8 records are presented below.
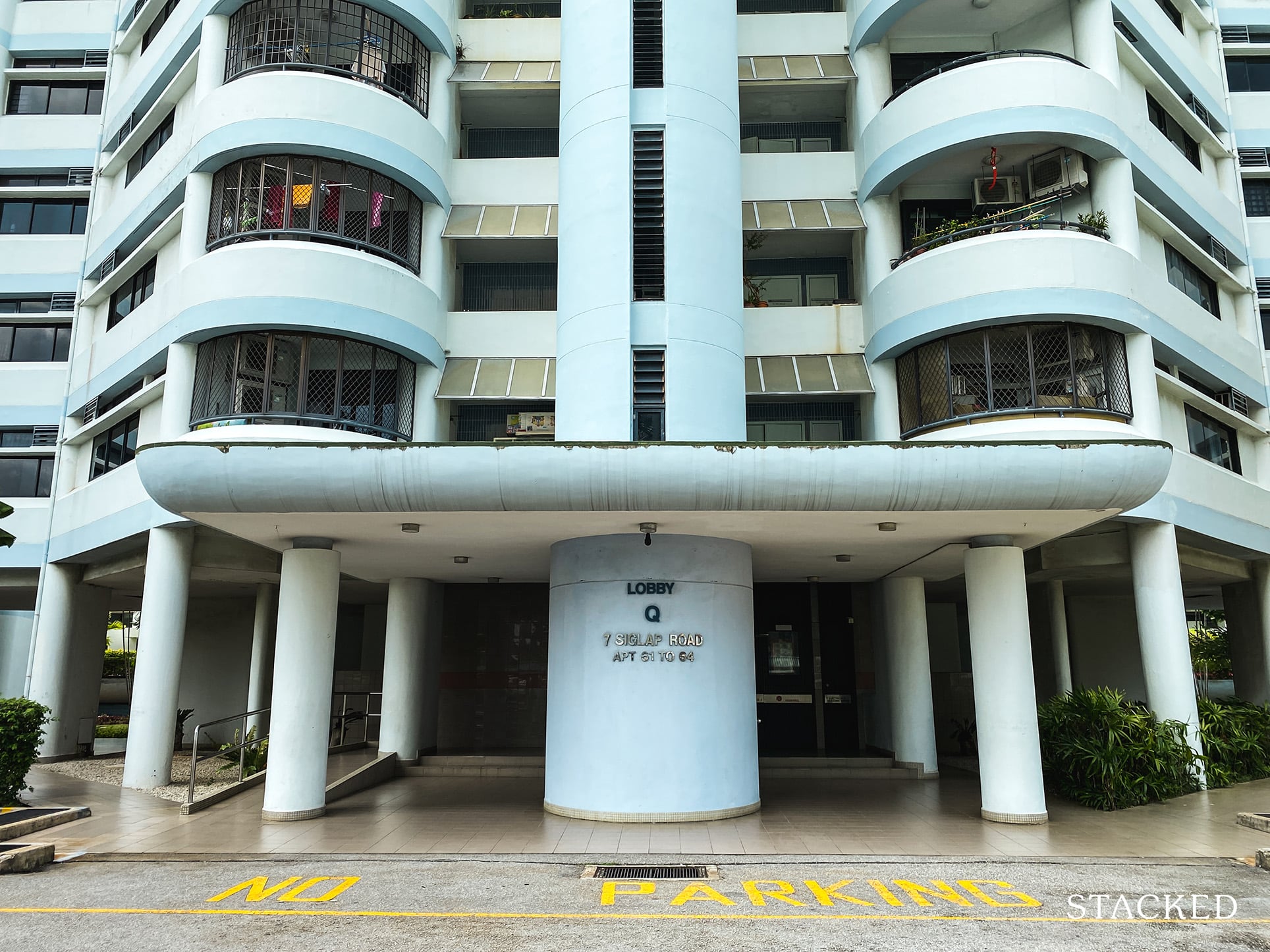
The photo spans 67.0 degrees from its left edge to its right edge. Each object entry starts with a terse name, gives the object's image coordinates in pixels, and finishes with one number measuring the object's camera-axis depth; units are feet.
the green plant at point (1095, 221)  57.31
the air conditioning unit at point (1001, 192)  61.21
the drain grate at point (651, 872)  32.91
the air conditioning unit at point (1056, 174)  59.16
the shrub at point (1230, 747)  55.31
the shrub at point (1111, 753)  48.62
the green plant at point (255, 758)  58.80
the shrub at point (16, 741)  44.78
